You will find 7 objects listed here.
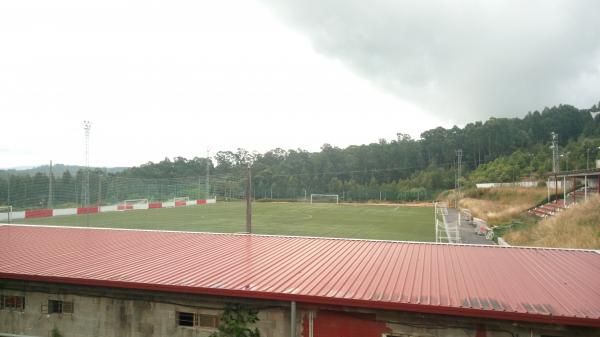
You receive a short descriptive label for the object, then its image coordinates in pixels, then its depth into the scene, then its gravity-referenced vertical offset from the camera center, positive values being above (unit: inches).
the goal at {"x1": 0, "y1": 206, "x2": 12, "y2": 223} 1225.3 -116.4
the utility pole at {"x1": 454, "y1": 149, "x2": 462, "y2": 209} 1970.5 -104.3
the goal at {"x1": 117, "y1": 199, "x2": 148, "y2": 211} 1822.1 -133.7
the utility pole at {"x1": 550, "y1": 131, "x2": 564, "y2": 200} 1668.8 +72.5
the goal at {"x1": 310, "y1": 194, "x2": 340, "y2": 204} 2819.9 -163.0
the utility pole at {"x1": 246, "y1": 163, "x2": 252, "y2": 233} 596.9 -39.4
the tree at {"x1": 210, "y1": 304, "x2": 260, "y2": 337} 282.2 -101.5
